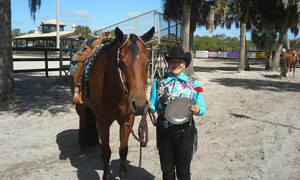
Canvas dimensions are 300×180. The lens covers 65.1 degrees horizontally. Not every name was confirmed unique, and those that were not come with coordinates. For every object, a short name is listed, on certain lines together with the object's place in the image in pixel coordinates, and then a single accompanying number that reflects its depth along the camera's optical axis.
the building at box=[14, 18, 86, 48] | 48.72
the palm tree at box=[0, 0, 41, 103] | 6.93
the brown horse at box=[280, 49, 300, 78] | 14.02
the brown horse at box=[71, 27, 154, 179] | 2.16
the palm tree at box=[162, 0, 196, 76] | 12.58
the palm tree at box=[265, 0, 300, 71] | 17.14
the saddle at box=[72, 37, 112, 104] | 3.56
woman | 2.33
